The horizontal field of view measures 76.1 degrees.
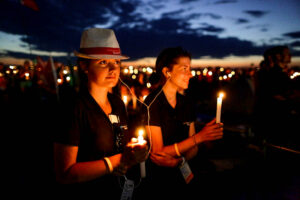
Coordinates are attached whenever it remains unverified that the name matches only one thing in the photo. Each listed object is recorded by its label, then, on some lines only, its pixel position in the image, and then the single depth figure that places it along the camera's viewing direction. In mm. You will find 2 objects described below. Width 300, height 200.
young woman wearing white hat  1704
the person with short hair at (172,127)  2344
